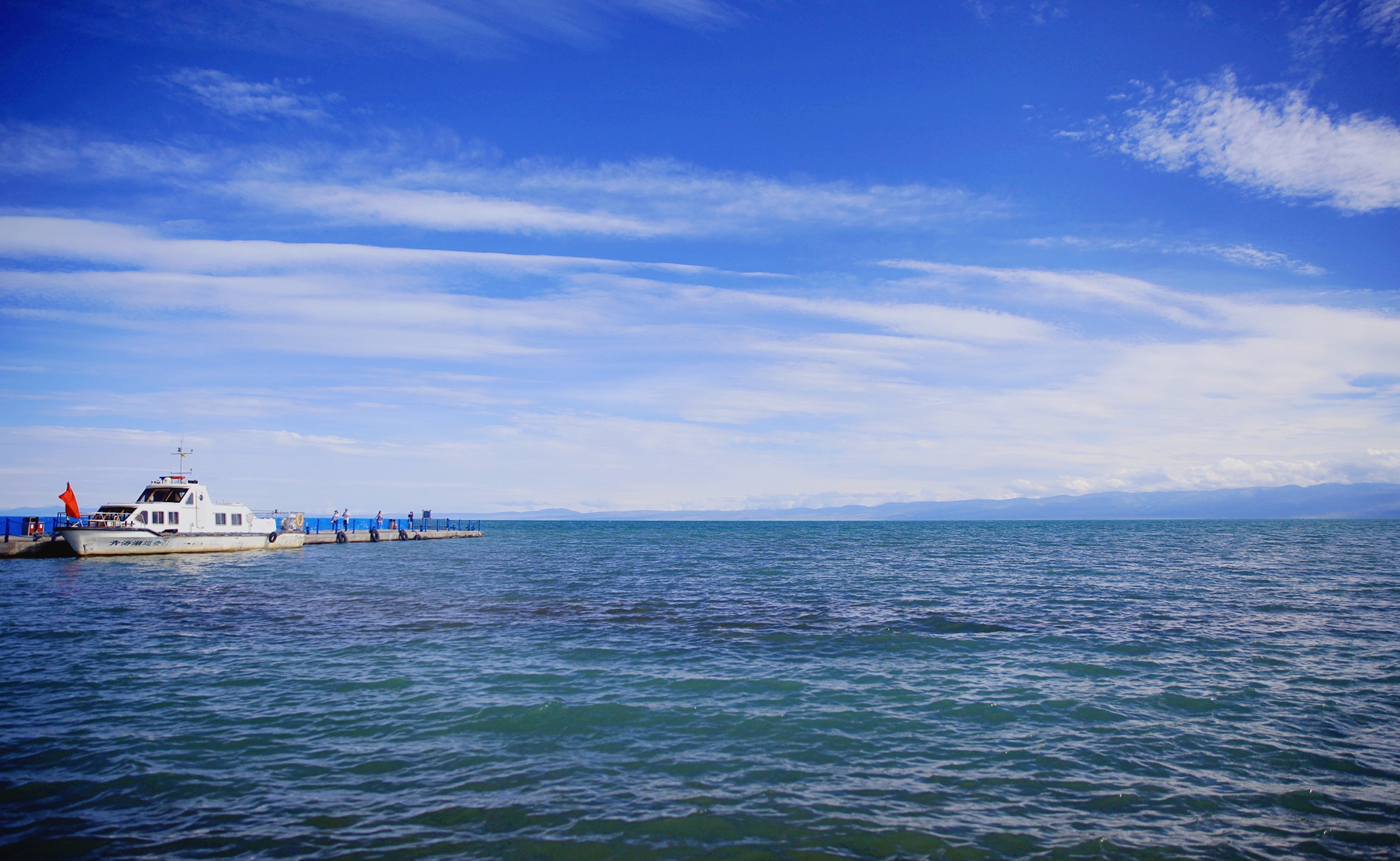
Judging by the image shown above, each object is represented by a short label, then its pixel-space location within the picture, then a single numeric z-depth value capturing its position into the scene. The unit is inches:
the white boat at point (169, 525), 1936.5
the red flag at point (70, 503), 1990.7
